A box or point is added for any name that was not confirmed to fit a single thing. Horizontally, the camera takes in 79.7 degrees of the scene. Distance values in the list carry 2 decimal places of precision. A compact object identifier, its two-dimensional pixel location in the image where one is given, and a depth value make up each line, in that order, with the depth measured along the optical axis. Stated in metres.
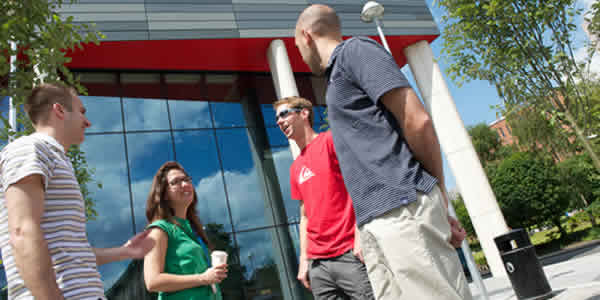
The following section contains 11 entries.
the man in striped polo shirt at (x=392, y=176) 1.49
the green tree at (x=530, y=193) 22.72
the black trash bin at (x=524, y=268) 6.32
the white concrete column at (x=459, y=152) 11.94
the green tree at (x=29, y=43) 2.98
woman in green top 2.35
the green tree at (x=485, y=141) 42.12
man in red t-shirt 2.59
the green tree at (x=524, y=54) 7.42
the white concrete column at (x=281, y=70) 10.91
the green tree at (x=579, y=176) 26.98
